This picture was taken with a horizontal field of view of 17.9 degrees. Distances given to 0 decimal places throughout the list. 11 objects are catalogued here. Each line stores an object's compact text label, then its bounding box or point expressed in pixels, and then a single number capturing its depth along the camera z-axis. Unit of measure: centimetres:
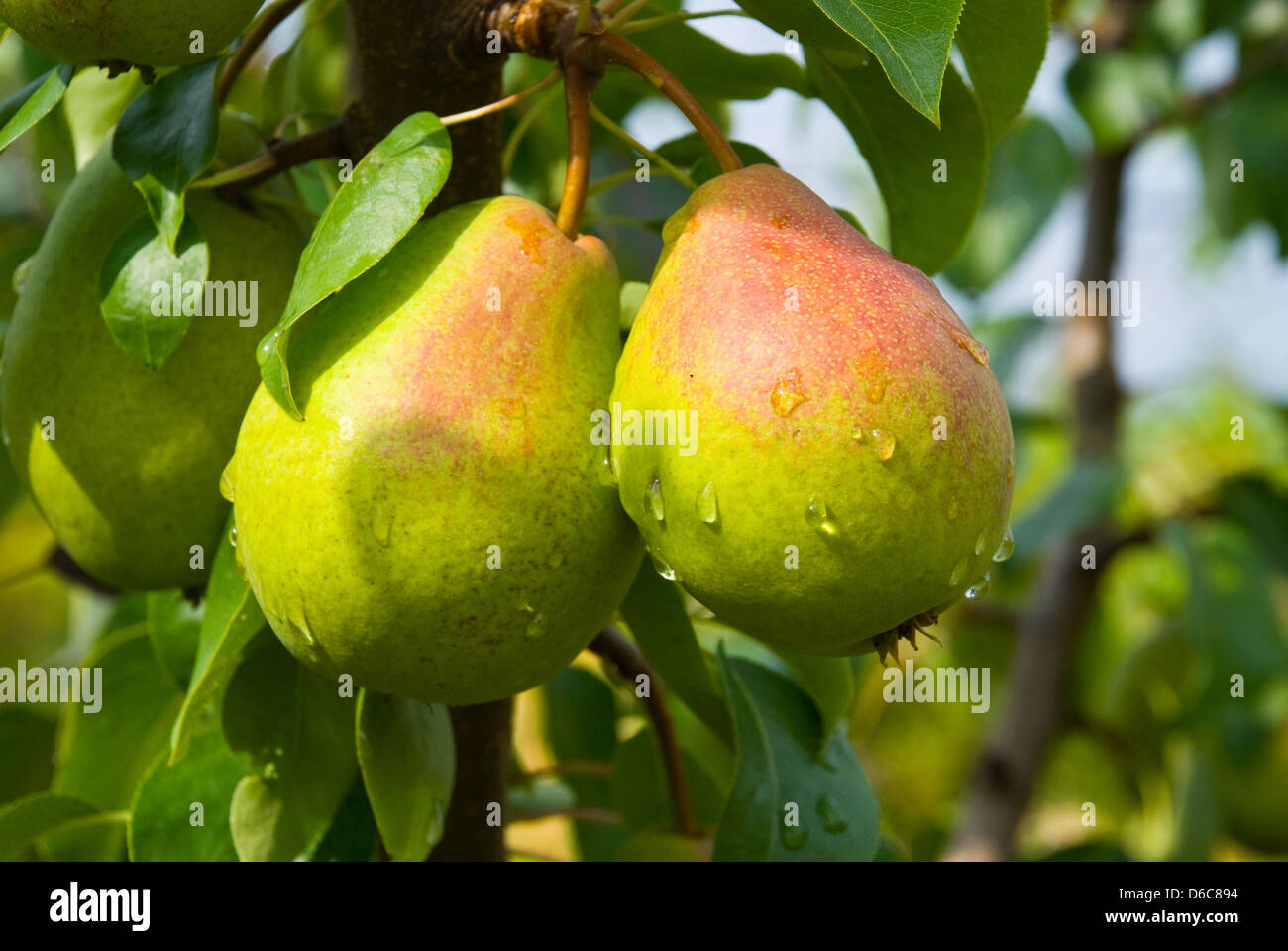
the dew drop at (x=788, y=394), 68
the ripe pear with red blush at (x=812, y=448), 68
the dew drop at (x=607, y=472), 70
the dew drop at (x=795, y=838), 79
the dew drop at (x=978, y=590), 71
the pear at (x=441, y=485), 69
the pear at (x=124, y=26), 72
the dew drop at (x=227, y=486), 72
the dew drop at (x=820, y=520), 68
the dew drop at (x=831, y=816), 80
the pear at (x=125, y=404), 75
